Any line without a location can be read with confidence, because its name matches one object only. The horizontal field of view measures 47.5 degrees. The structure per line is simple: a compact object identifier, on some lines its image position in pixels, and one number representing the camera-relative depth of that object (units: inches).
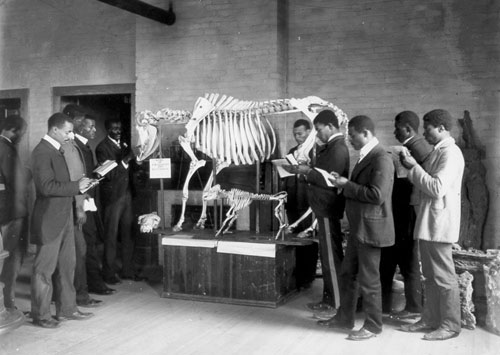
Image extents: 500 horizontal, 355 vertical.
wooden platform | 251.6
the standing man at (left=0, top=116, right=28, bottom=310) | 236.8
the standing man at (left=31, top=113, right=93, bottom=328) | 216.4
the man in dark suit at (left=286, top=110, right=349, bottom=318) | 232.7
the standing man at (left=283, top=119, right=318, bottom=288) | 281.6
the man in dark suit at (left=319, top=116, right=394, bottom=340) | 198.7
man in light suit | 200.8
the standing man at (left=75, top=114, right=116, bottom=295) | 270.1
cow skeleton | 289.0
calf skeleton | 267.1
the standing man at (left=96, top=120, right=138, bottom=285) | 294.2
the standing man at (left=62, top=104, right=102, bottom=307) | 243.0
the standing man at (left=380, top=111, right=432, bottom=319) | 229.9
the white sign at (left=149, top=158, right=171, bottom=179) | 280.1
